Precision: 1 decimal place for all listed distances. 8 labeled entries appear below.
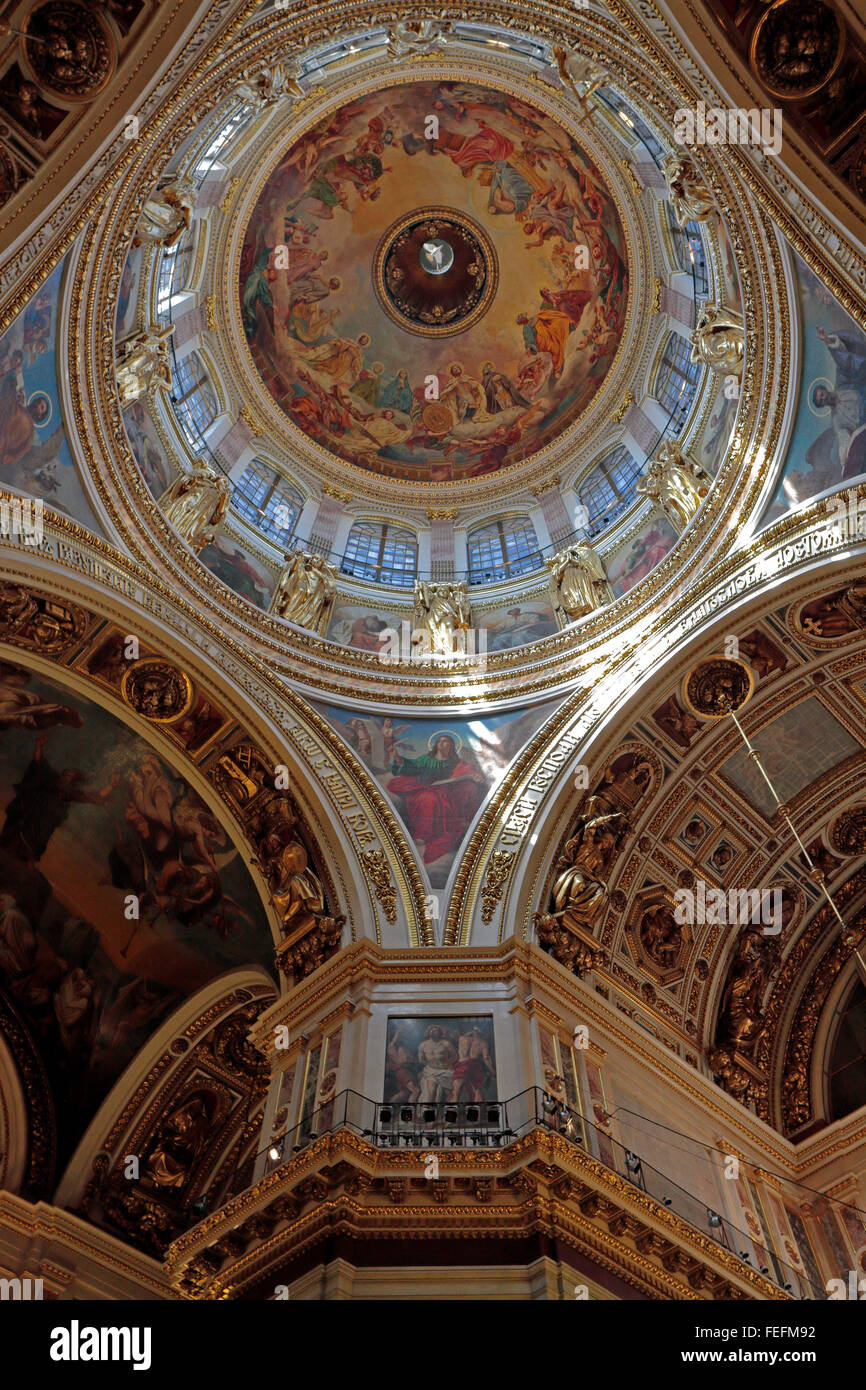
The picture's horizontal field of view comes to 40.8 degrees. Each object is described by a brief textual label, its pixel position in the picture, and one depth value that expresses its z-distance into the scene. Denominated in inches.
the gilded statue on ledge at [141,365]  701.9
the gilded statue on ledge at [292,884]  620.4
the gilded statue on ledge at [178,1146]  708.0
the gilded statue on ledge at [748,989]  702.5
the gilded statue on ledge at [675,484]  722.8
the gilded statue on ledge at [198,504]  735.1
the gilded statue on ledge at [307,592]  780.0
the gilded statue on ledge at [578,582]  770.2
